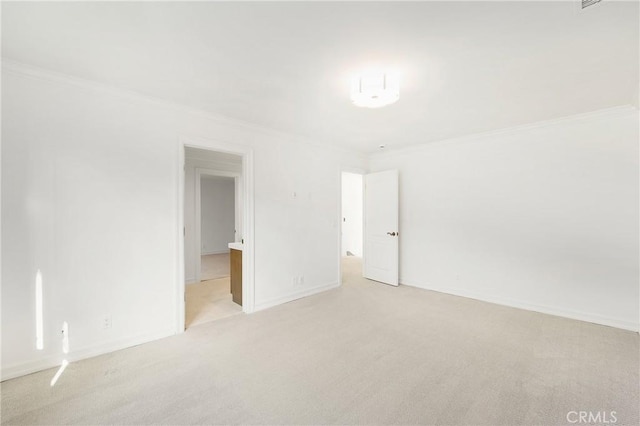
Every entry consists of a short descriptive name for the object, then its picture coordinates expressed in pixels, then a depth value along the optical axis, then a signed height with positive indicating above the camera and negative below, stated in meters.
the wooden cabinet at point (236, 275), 3.77 -0.93
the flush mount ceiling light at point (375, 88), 2.21 +1.03
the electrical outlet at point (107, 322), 2.47 -1.03
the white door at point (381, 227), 4.76 -0.29
